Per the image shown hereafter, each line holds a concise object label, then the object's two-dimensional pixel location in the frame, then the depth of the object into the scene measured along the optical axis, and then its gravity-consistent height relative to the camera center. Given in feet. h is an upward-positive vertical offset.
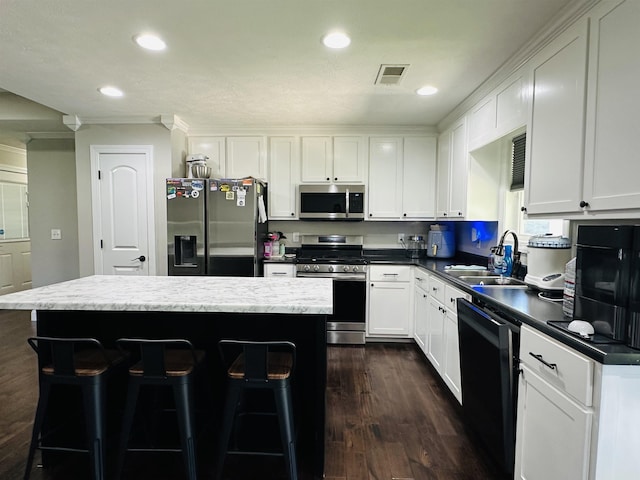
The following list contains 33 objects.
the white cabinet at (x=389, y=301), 11.73 -2.65
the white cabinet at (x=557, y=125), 5.24 +1.77
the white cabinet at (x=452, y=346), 7.61 -2.84
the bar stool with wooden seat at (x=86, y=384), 4.92 -2.41
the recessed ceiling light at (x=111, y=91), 9.34 +3.79
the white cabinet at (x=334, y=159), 12.80 +2.56
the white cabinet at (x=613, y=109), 4.26 +1.62
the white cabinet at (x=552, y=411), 3.83 -2.36
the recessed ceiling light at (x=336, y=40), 6.51 +3.72
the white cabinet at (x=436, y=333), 8.70 -2.95
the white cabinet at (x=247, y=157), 12.89 +2.62
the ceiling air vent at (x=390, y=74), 7.86 +3.75
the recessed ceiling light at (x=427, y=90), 9.06 +3.78
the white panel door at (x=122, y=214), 12.19 +0.35
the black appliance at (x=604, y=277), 3.85 -0.62
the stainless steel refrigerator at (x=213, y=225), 11.37 -0.02
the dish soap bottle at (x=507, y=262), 8.59 -0.90
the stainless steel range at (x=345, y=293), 11.76 -2.37
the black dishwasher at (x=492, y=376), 5.19 -2.51
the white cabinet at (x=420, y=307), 10.33 -2.62
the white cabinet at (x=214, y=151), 12.91 +2.85
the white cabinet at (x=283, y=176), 12.90 +1.90
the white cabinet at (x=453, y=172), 10.13 +1.82
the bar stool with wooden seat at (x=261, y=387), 4.75 -2.36
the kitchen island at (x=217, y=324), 5.40 -1.81
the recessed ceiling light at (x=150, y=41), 6.65 +3.74
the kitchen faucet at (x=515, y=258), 8.22 -0.77
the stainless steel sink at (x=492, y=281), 7.81 -1.30
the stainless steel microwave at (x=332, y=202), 12.62 +0.90
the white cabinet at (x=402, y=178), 12.73 +1.85
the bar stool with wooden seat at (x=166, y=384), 4.86 -2.38
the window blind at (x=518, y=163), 8.63 +1.73
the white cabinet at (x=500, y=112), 6.97 +2.75
